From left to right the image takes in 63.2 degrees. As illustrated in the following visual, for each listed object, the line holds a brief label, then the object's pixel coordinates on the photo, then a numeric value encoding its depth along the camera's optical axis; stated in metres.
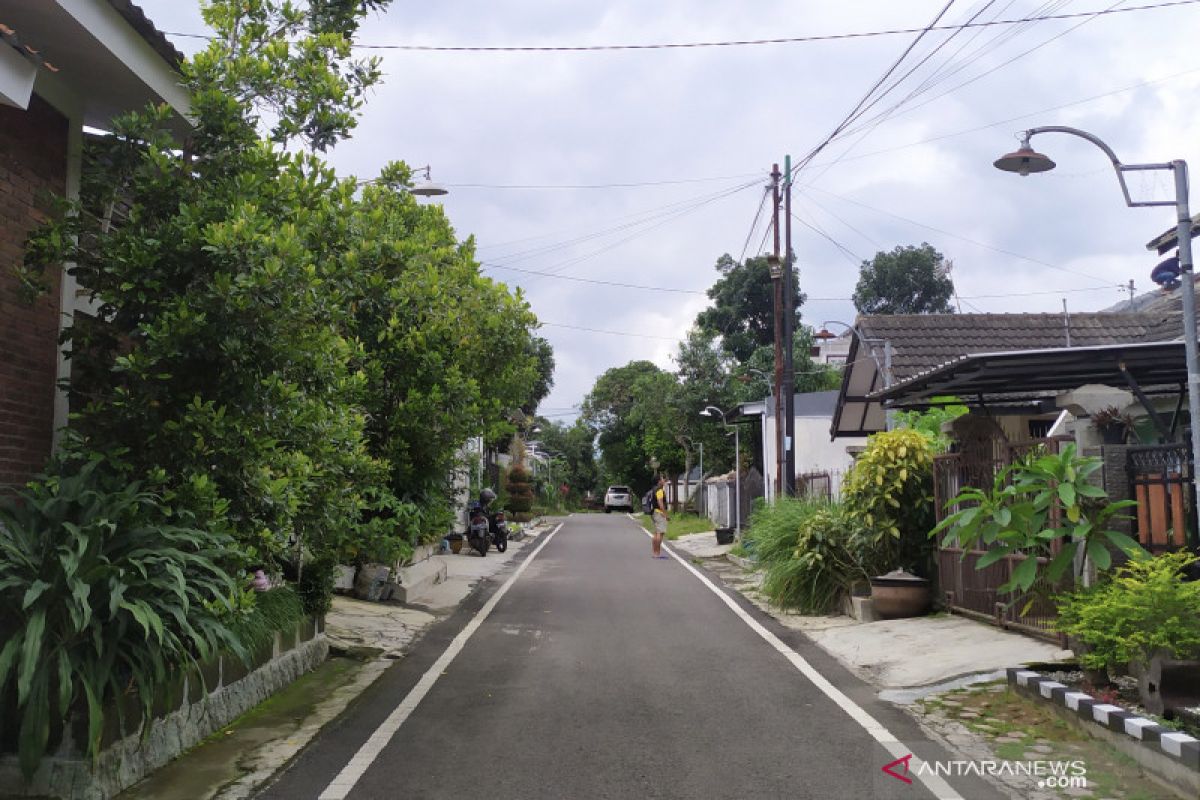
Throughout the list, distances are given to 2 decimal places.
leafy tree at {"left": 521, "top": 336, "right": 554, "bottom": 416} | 50.66
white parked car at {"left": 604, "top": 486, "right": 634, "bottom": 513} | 65.62
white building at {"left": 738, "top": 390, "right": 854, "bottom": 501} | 29.25
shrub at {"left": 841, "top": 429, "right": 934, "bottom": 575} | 12.57
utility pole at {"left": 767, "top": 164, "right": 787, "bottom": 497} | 22.23
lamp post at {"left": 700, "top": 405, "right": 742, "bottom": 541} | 30.65
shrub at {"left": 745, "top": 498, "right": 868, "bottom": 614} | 12.96
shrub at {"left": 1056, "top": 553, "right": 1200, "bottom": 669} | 6.30
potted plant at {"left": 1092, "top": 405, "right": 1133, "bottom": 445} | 8.76
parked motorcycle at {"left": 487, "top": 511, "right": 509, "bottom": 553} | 25.34
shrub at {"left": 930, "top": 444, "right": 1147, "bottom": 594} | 7.26
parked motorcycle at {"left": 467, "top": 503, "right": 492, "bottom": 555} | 23.77
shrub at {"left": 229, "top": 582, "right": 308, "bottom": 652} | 7.20
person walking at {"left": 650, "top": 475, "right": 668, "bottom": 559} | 23.41
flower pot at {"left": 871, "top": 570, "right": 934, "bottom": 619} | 11.89
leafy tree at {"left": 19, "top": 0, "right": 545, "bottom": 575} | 6.22
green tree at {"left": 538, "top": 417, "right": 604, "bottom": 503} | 78.56
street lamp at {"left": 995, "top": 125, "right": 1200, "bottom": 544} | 7.06
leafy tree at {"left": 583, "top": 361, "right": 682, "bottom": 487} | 66.31
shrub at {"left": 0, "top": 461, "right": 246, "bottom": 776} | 4.86
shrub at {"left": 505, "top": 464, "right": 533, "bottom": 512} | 40.62
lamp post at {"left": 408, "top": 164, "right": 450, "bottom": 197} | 15.73
